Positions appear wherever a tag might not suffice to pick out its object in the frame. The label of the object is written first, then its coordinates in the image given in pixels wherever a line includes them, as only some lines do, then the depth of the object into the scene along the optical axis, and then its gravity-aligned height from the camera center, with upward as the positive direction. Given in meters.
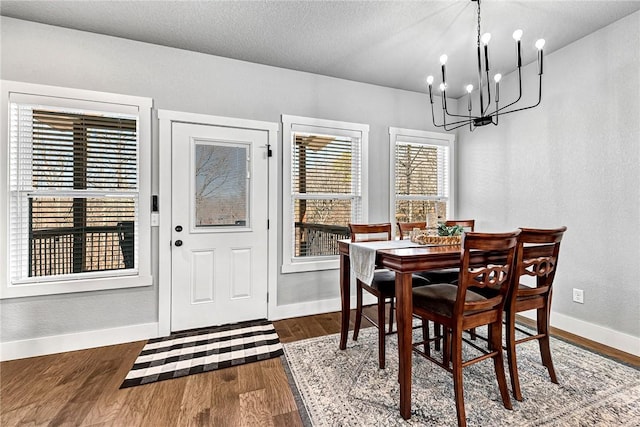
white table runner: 2.03 -0.29
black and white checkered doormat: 2.17 -1.15
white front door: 2.86 -0.10
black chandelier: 1.80 +1.03
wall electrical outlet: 2.76 -0.77
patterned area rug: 1.67 -1.14
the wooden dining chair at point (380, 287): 2.14 -0.57
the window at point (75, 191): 2.38 +0.20
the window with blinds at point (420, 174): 3.80 +0.54
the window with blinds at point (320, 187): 3.27 +0.32
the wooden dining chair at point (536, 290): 1.77 -0.49
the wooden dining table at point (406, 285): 1.67 -0.40
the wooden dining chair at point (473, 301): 1.58 -0.50
